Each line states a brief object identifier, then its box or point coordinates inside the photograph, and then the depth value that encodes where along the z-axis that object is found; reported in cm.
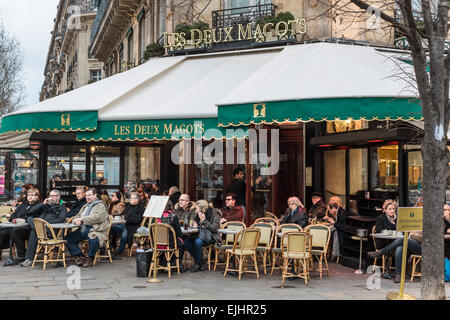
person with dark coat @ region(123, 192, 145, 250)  1172
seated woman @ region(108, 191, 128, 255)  1168
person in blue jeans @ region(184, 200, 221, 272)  1008
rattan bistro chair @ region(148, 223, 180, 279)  948
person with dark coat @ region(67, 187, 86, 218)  1119
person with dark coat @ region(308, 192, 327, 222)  1180
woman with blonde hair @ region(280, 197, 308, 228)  1061
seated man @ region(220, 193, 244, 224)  1109
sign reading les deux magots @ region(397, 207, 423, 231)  686
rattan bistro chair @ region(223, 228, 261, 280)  938
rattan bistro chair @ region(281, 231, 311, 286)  895
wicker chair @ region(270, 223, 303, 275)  987
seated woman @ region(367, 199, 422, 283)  935
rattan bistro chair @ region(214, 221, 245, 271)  1017
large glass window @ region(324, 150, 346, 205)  1366
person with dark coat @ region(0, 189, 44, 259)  1100
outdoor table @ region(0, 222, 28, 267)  1067
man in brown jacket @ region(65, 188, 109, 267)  1038
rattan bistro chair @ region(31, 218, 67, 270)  1008
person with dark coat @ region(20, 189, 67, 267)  1061
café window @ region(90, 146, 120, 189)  1565
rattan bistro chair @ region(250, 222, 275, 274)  1010
